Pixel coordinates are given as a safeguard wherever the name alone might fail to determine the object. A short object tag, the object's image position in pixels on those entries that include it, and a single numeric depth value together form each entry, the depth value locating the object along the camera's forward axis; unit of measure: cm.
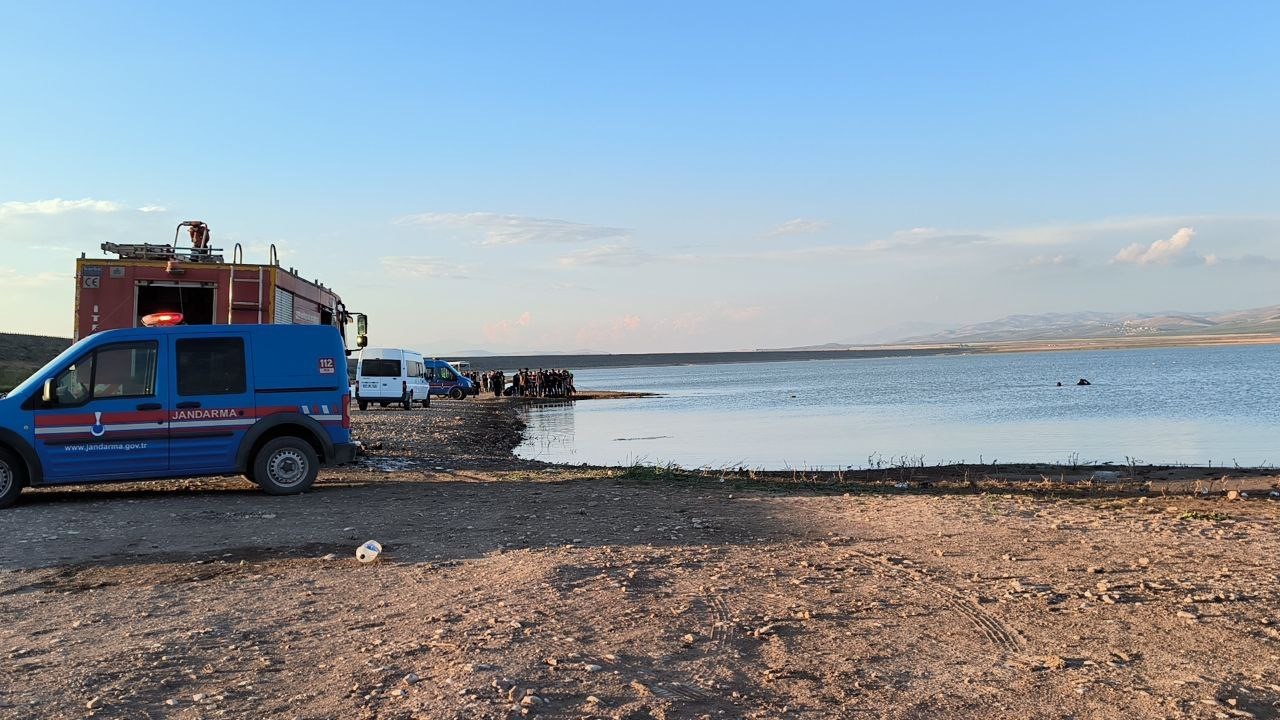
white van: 4075
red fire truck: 1435
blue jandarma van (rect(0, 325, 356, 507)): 1182
